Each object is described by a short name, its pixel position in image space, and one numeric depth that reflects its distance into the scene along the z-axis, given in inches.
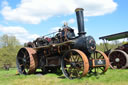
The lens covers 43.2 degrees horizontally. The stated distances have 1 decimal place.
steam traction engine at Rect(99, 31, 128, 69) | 422.0
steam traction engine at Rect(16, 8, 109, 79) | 292.8
